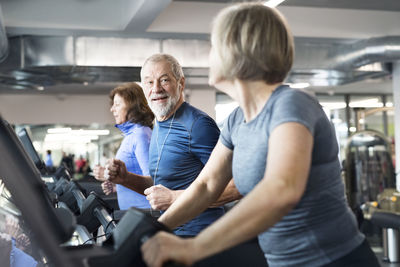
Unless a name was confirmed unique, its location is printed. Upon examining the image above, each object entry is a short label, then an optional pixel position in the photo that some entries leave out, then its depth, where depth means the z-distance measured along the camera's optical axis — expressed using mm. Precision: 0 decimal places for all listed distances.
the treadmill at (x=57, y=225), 803
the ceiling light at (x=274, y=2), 5266
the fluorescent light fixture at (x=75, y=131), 12711
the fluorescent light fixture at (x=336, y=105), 13648
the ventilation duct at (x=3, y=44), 5938
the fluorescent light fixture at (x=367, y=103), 13680
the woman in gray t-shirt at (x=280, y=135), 991
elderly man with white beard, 1979
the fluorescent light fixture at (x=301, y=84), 10567
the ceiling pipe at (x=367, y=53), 7523
